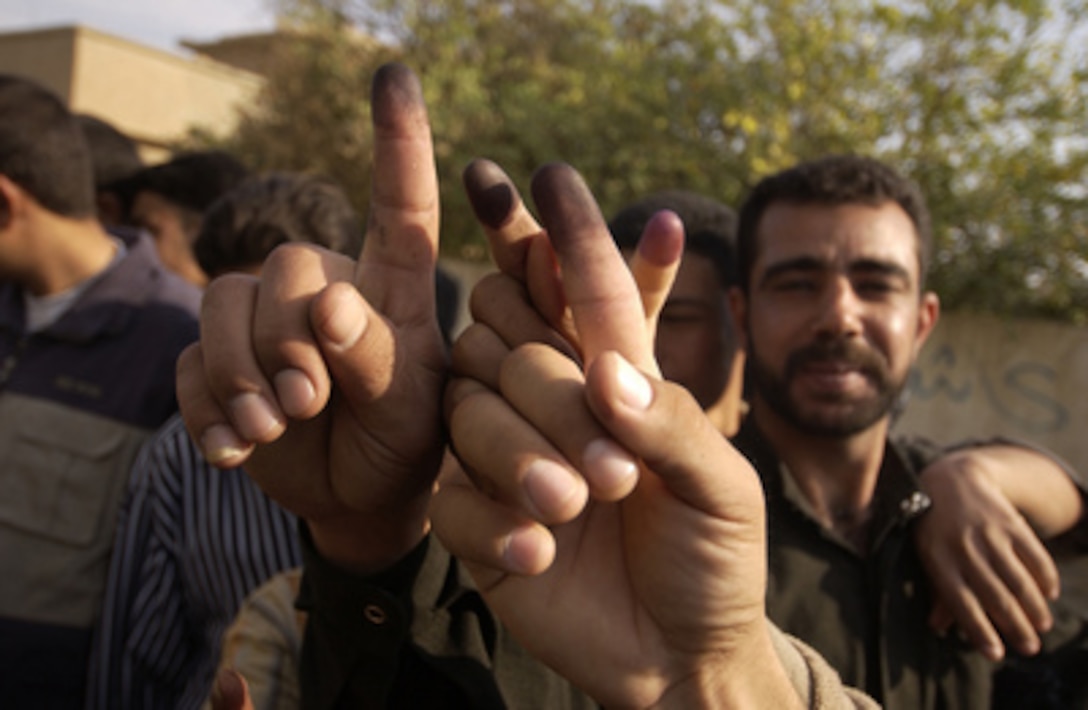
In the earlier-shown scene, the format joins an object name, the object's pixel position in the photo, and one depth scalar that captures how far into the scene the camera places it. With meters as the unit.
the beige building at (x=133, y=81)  14.25
